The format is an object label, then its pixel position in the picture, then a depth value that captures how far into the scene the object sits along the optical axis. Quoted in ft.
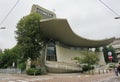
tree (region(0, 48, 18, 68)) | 79.35
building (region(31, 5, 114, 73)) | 58.67
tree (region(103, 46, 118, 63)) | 104.05
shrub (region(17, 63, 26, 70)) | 64.64
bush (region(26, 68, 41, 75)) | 50.23
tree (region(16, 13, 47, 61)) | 54.66
